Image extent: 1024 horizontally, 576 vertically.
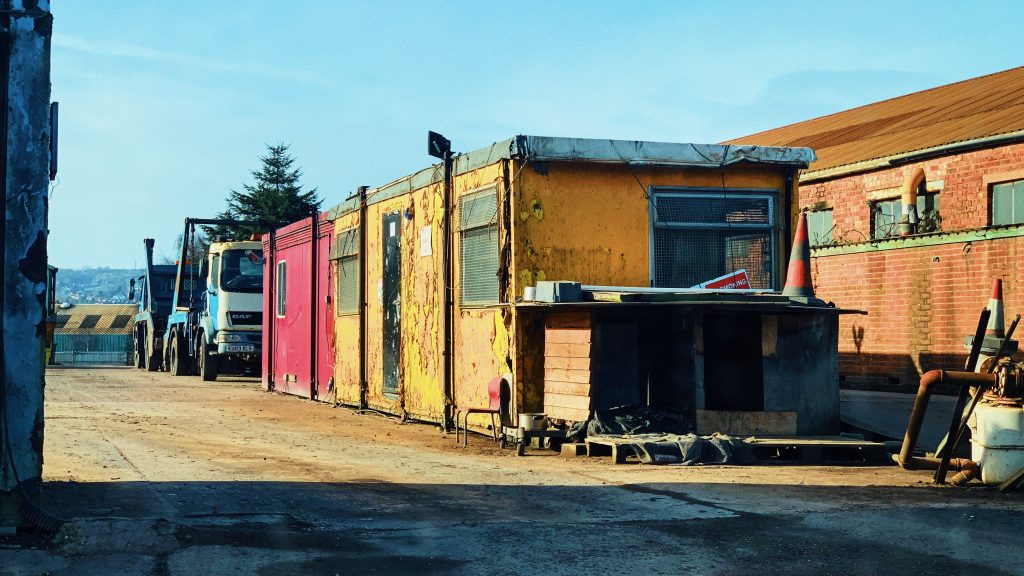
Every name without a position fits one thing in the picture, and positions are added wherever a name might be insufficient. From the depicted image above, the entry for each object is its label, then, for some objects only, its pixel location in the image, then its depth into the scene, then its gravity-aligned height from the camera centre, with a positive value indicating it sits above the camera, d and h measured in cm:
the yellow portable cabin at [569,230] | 1344 +125
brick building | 2072 +209
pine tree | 5822 +690
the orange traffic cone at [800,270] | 1285 +72
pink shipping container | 2122 +49
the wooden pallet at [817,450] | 1171 -115
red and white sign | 1392 +63
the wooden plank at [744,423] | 1212 -89
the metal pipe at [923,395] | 985 -50
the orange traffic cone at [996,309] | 1241 +28
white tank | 973 -88
